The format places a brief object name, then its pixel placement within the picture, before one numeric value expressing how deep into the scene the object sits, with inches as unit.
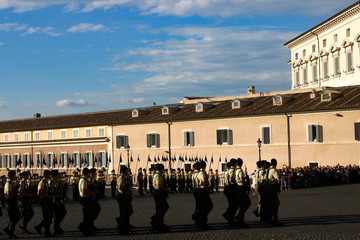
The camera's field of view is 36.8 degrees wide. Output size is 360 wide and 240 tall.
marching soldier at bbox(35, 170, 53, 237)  642.2
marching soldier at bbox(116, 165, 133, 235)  641.0
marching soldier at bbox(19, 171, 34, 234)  685.3
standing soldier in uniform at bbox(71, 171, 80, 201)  1385.3
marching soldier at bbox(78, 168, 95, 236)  636.1
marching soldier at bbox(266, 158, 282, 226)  671.8
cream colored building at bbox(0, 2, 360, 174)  1809.8
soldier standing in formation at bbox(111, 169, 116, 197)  1444.9
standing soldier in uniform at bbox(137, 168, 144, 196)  1488.7
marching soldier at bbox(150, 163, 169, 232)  645.3
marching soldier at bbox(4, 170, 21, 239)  655.1
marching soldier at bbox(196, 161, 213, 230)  660.1
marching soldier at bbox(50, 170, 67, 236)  652.7
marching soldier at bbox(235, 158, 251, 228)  678.5
